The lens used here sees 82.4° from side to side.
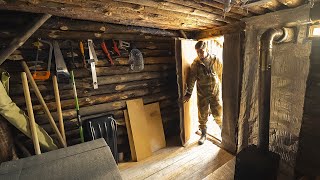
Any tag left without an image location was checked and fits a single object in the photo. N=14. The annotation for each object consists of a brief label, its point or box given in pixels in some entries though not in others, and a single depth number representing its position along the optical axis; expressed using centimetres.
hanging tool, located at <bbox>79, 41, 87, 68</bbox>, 307
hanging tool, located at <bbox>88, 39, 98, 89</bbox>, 313
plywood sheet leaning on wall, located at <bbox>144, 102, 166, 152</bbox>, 400
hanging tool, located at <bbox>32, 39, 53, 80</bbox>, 275
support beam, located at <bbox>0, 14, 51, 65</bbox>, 241
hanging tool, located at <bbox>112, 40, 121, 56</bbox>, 338
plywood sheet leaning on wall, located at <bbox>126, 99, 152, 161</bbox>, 372
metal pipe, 234
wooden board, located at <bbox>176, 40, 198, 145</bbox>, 375
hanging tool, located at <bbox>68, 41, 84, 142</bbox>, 295
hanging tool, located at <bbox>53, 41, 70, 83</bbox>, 287
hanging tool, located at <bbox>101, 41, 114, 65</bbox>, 328
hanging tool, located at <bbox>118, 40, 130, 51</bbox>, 341
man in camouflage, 379
